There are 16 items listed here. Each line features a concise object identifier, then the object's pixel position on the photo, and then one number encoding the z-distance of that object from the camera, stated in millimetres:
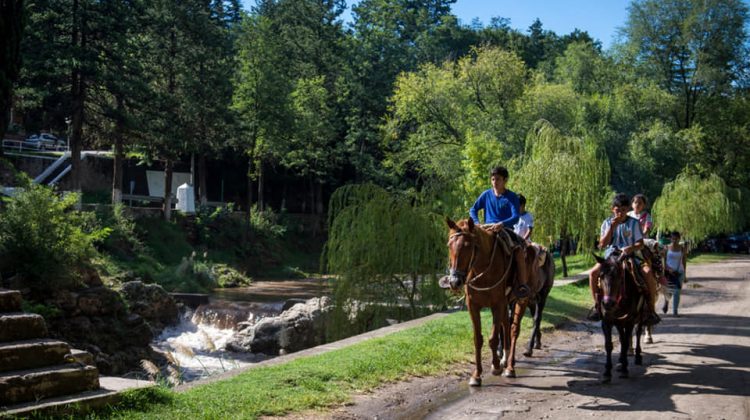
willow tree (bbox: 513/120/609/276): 22492
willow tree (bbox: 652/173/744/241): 39156
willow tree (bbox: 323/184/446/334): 17031
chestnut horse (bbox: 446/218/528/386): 8648
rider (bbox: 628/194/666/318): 9906
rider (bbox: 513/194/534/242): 10905
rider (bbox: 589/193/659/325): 9668
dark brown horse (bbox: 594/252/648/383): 9289
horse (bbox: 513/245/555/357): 10898
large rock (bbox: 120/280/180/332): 24333
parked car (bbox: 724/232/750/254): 53719
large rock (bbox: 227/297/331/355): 19969
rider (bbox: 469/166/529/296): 9820
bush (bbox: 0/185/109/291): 19578
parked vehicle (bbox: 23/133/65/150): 52031
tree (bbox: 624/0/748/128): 53250
